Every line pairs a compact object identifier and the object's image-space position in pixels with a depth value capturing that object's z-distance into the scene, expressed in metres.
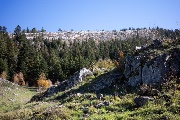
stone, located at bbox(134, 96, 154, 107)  21.61
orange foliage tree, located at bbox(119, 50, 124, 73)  36.16
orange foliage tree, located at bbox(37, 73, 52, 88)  87.19
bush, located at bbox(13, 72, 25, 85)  90.69
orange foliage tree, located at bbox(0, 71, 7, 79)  88.81
